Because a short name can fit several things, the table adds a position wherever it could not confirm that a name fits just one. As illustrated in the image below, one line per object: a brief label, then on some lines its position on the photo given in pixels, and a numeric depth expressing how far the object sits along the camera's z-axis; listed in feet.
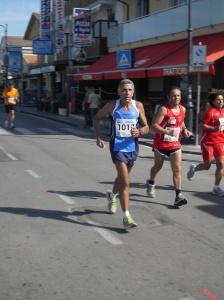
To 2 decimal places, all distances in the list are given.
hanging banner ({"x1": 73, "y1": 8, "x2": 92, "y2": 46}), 100.48
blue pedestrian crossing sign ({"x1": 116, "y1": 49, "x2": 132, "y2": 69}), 75.93
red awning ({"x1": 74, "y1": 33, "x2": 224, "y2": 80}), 60.64
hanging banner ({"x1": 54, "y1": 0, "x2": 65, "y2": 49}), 126.82
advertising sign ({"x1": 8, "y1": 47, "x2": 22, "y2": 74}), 182.95
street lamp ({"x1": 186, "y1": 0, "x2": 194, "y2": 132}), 55.62
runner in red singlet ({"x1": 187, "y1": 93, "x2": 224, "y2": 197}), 30.17
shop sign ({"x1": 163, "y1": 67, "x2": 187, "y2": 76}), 59.21
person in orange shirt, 73.51
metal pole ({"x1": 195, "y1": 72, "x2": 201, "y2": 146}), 54.60
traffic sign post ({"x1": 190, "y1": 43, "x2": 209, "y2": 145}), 52.47
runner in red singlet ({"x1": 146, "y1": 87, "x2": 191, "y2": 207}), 26.45
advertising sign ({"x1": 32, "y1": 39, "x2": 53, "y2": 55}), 131.75
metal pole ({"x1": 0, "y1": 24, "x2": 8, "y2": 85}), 183.81
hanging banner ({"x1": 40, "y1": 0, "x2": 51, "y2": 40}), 142.23
